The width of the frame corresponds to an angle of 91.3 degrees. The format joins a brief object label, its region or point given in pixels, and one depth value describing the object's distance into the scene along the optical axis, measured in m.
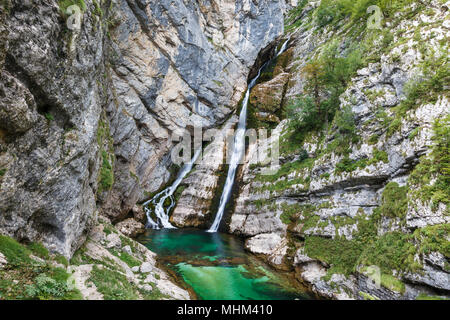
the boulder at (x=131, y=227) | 20.12
